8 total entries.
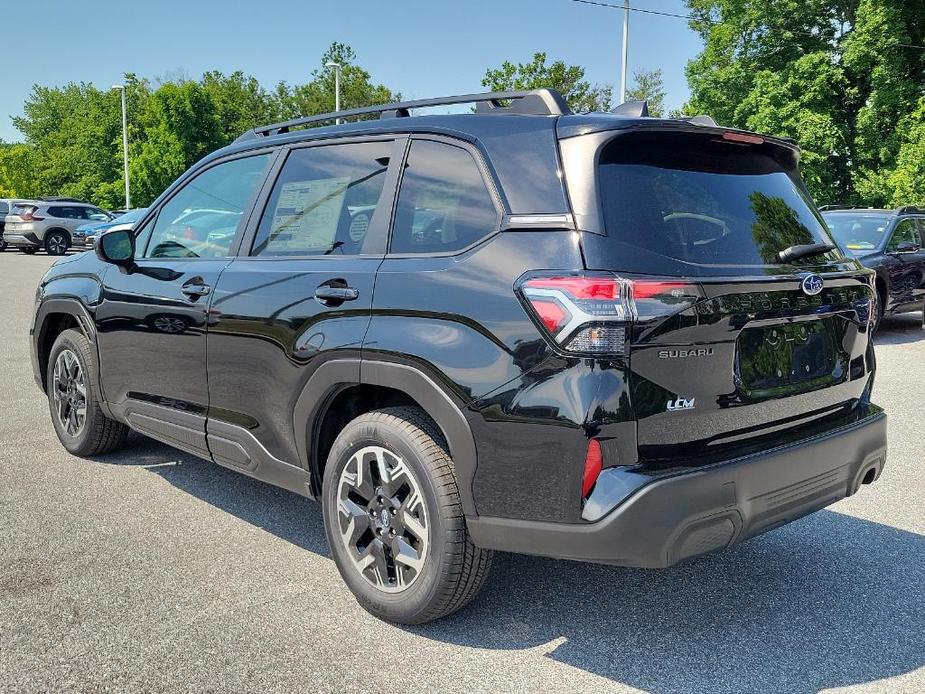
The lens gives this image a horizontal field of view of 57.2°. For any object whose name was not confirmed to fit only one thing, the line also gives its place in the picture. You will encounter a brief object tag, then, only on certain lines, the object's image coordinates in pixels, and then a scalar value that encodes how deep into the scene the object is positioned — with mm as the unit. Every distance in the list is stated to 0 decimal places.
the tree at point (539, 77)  37688
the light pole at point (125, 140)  50656
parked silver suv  28469
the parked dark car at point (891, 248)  11438
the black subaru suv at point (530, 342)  2572
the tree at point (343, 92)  54438
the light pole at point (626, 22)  25297
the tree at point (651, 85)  59375
